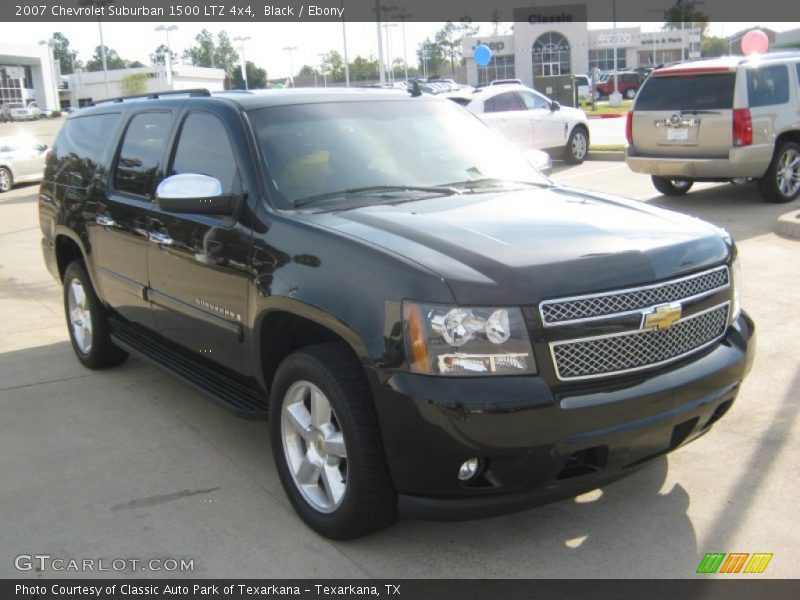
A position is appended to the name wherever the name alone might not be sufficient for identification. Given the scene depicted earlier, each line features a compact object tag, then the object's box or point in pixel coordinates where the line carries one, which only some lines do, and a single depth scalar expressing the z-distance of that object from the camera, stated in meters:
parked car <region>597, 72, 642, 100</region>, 57.16
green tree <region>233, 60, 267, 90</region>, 82.25
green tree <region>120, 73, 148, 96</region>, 80.21
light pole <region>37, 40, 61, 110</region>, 97.42
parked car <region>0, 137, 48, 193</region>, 22.86
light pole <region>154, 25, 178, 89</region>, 71.19
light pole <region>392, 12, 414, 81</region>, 65.38
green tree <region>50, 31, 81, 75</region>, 153.88
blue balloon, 32.62
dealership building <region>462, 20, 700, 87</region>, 81.88
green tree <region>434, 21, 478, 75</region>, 130.38
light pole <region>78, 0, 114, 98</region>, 52.09
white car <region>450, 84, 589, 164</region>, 17.09
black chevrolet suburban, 3.03
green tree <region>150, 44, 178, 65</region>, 127.56
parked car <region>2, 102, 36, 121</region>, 74.69
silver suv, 10.62
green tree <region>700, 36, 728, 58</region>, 110.56
